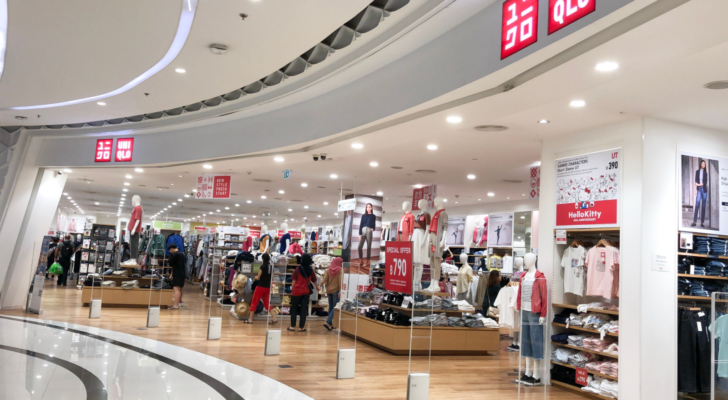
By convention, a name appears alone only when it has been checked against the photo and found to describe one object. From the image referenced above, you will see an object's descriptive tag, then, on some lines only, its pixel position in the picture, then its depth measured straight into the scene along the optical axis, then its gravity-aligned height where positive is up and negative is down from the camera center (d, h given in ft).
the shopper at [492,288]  37.73 -2.01
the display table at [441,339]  27.43 -4.46
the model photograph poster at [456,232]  56.40 +2.85
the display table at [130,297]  41.34 -4.63
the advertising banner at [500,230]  49.57 +2.98
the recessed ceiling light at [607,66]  12.86 +5.02
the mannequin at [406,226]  34.12 +1.92
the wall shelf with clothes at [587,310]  20.67 -1.84
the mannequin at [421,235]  32.42 +1.34
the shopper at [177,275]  41.86 -2.66
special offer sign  19.39 -0.46
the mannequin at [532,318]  18.79 -2.07
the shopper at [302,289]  33.37 -2.56
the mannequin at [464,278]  39.96 -1.51
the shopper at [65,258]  57.62 -2.60
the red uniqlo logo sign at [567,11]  10.93 +5.50
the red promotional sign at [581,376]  21.34 -4.54
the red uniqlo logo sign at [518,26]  12.54 +5.88
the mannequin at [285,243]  46.07 +0.44
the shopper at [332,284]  34.99 -2.22
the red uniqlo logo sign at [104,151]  36.09 +5.98
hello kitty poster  20.93 +3.16
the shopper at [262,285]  35.35 -2.66
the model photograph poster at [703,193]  20.54 +3.17
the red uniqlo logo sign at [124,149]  35.47 +6.11
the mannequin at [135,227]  42.08 +0.99
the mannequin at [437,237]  31.94 +1.25
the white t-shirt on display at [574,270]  22.20 -0.19
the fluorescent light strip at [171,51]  16.26 +7.23
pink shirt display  20.66 -0.21
